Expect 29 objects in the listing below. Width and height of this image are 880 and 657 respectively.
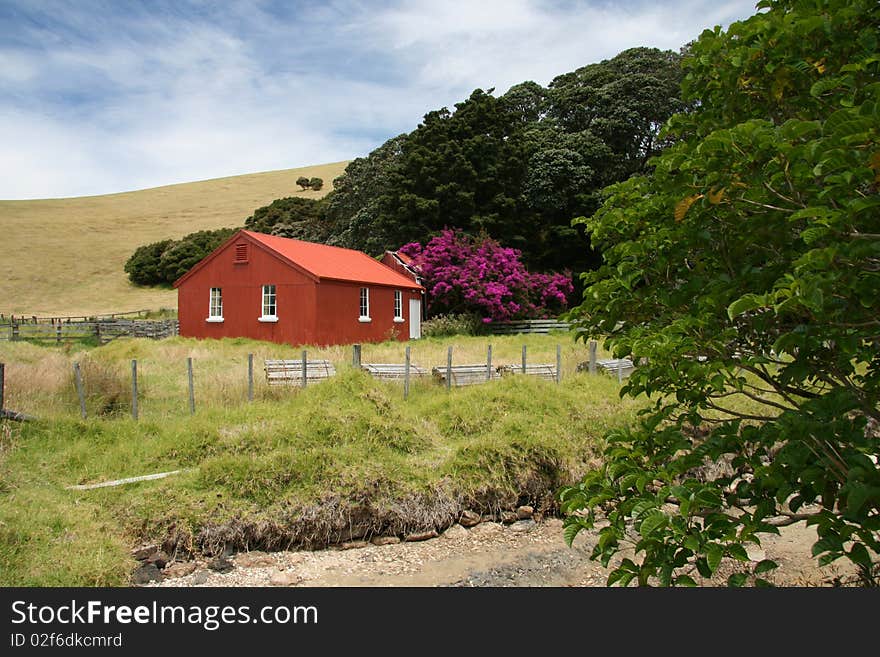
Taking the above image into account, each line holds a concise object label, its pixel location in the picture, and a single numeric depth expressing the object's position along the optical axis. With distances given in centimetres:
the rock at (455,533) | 866
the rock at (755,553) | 801
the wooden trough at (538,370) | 1431
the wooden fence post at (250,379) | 1188
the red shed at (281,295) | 2294
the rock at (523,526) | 894
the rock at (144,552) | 731
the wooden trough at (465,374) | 1380
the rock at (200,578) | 714
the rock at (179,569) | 725
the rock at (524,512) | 930
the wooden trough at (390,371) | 1353
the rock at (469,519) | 898
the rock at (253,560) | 761
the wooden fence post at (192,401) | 1140
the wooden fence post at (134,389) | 1069
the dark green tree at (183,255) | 5309
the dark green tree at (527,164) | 3497
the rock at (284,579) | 720
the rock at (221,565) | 743
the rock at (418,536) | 849
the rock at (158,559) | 733
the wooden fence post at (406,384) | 1296
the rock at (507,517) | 919
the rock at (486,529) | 878
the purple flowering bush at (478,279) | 3033
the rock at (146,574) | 693
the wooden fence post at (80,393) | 1070
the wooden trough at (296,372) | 1272
